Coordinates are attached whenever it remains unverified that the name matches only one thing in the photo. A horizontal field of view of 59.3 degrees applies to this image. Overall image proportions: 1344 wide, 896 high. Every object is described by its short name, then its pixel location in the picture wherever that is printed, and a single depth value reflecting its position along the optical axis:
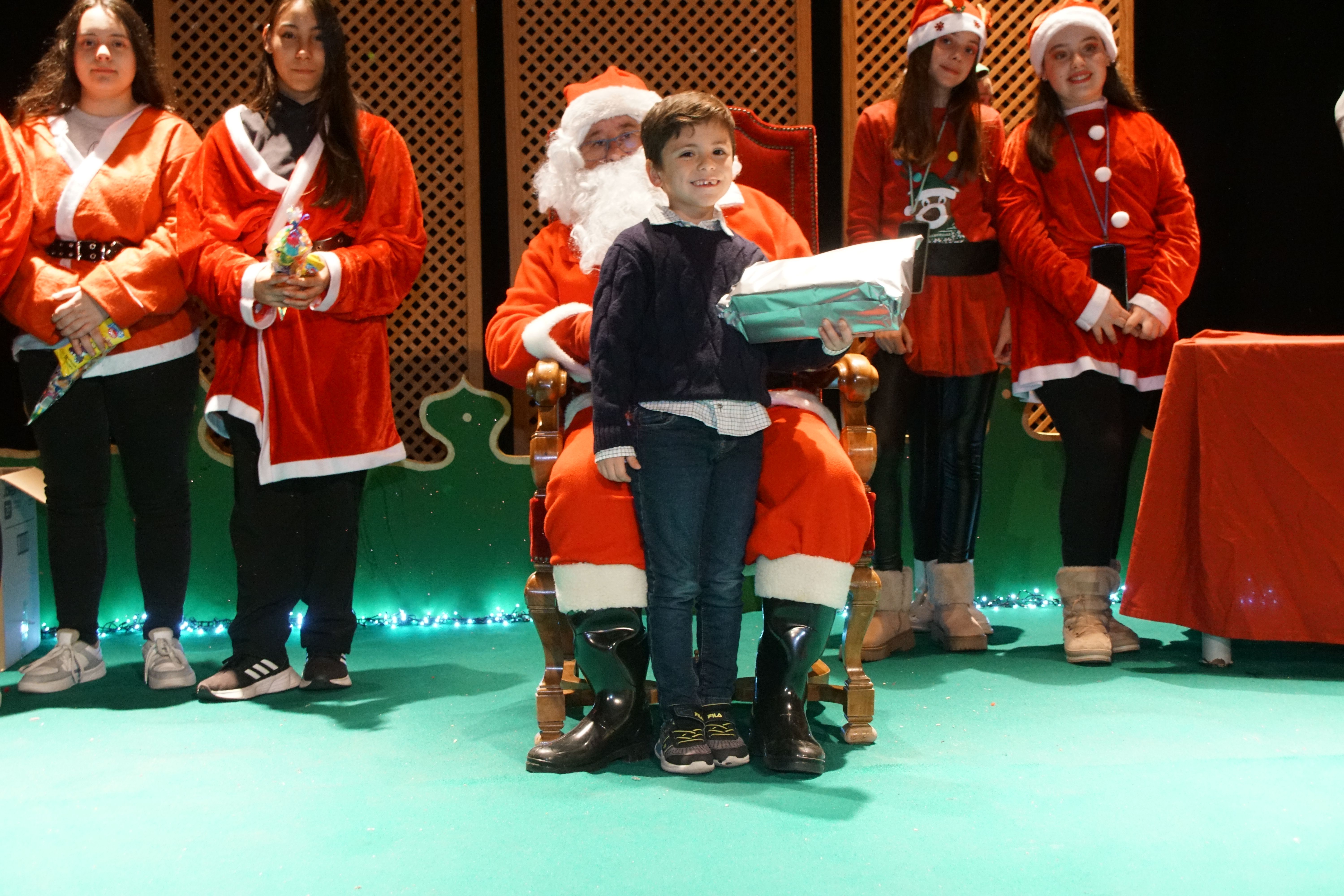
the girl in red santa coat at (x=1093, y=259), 3.25
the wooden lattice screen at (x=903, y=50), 4.20
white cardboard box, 3.41
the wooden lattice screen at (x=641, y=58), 4.22
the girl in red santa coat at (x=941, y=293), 3.31
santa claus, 2.36
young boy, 2.34
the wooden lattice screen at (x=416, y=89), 4.16
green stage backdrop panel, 4.05
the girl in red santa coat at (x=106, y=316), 3.03
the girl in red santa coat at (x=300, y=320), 2.96
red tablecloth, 2.95
